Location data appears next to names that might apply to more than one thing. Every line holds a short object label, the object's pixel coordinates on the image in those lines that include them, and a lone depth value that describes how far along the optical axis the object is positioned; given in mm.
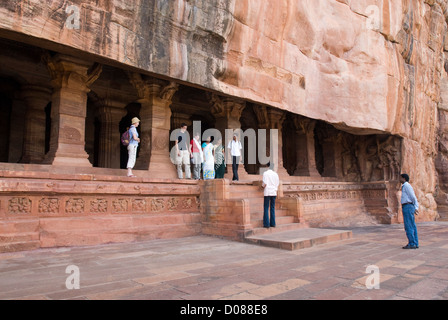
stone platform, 5957
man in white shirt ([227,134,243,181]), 10555
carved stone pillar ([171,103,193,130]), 14953
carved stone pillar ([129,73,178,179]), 10383
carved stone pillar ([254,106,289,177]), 14406
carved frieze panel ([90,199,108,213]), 6859
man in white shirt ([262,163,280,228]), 7614
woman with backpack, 8142
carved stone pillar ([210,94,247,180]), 12516
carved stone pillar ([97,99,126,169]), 12664
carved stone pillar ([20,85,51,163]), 11133
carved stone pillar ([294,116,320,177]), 16164
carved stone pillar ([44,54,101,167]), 8484
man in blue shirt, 6548
